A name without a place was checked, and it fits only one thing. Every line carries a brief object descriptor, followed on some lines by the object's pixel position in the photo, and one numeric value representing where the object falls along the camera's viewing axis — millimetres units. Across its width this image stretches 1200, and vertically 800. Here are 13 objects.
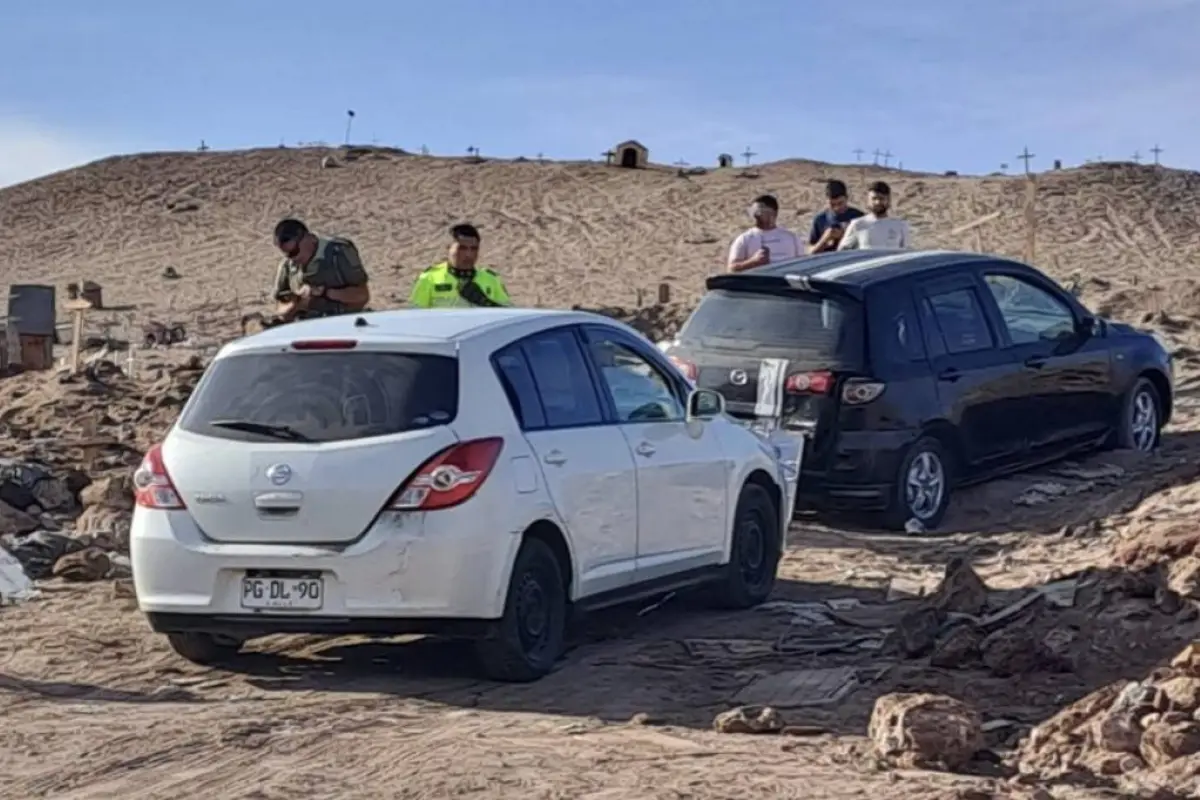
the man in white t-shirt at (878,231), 16734
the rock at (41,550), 12188
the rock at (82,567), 11977
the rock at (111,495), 13664
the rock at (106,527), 12953
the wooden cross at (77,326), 20609
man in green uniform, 13359
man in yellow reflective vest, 13039
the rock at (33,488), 13953
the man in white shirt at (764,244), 16672
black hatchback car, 13227
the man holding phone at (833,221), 17297
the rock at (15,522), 13219
